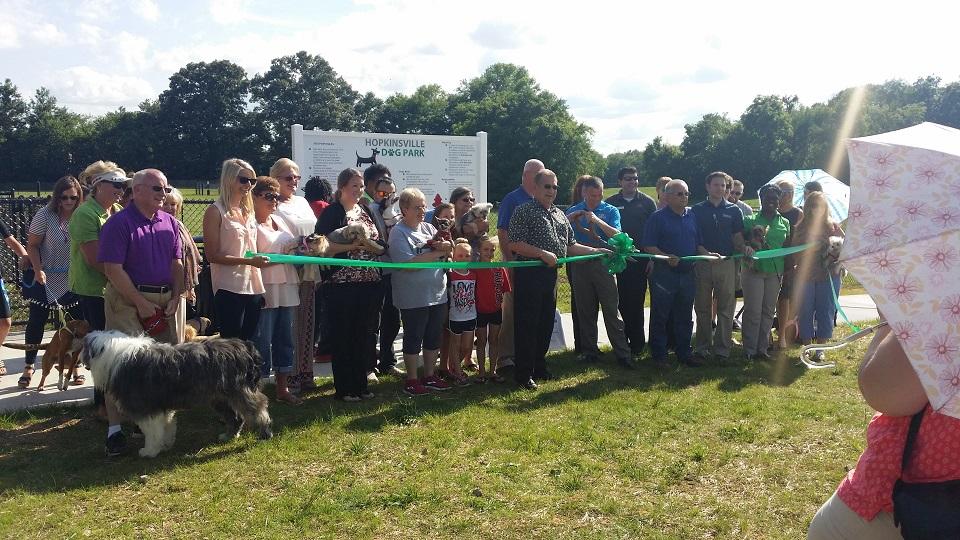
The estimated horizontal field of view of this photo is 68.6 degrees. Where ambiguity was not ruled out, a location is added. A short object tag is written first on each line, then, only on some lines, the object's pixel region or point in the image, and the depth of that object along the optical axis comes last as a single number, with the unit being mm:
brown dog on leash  6008
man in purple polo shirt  4844
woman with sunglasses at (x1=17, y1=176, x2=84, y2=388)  6484
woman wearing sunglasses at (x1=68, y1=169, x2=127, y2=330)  5215
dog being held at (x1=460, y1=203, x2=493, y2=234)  6926
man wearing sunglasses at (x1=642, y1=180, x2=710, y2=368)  7742
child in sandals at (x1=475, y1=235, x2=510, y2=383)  6962
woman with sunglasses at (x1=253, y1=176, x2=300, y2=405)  5969
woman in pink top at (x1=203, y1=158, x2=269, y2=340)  5523
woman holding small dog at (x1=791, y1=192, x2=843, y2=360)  8164
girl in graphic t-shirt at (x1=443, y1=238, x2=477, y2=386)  6777
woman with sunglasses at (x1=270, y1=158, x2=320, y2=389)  6539
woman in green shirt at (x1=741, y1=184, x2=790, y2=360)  8211
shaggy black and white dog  4688
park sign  9516
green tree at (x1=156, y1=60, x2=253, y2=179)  68438
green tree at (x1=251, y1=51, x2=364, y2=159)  73250
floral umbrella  1850
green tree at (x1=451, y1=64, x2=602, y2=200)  58094
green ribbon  5663
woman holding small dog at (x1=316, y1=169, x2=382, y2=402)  6023
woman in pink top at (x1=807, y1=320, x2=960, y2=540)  2012
